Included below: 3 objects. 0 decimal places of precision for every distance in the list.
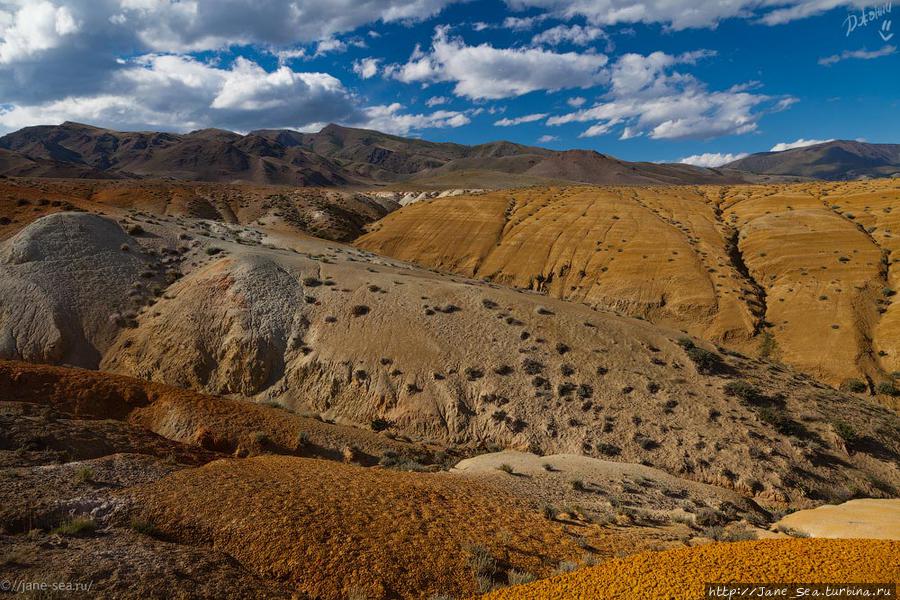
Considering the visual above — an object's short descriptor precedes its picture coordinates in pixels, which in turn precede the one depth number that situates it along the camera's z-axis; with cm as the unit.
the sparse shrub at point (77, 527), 881
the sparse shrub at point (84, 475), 1079
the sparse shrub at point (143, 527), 942
